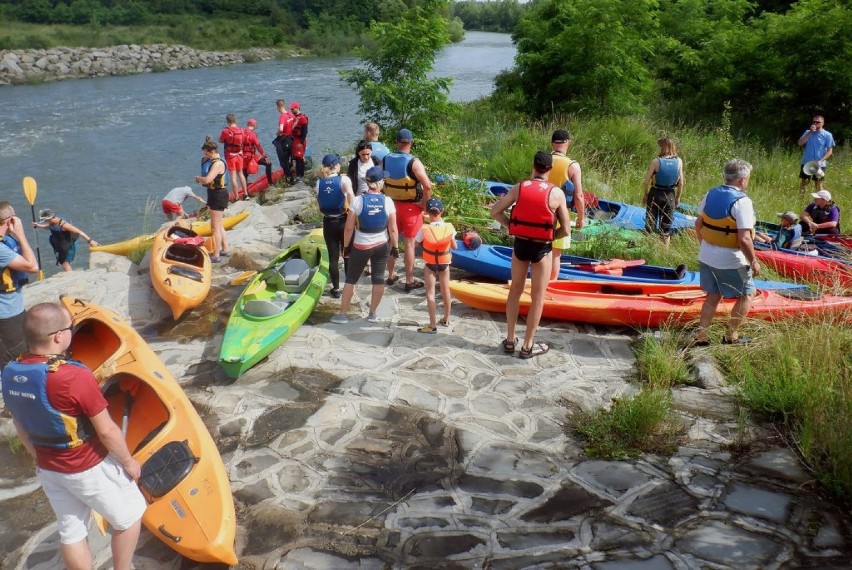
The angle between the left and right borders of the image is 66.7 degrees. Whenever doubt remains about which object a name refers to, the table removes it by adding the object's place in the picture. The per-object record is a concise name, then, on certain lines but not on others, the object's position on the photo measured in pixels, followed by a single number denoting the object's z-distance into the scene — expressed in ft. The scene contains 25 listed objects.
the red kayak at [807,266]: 20.51
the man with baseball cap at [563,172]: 18.65
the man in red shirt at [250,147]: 35.32
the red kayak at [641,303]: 18.33
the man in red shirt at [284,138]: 37.22
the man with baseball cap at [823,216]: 23.07
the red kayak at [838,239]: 22.66
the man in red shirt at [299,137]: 36.86
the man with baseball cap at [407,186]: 20.40
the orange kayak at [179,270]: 21.34
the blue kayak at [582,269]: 21.27
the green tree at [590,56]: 41.57
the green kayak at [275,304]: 16.94
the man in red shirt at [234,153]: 34.14
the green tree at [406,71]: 32.78
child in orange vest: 17.84
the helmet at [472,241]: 23.35
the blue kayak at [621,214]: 25.51
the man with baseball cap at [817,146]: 30.07
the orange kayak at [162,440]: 10.82
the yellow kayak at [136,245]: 27.81
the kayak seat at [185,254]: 24.20
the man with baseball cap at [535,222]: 15.39
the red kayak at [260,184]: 40.09
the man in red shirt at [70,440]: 8.50
